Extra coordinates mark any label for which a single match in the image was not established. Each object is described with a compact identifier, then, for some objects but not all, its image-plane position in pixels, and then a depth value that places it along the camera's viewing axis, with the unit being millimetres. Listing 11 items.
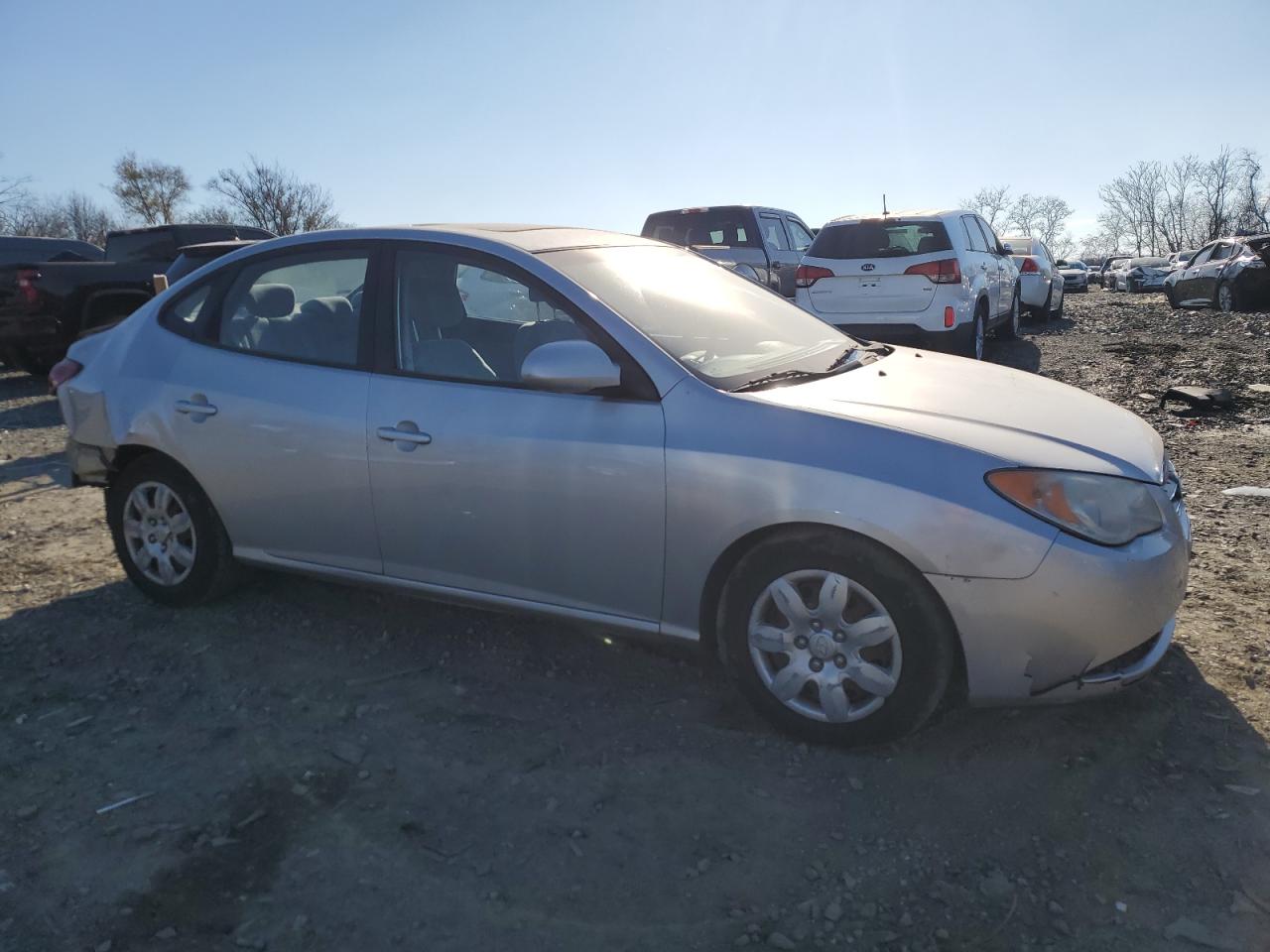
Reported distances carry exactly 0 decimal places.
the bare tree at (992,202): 98312
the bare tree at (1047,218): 102188
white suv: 9523
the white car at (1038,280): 16984
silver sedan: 2777
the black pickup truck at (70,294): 10859
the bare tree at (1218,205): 84000
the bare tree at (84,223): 68438
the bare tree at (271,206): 47881
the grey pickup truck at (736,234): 12234
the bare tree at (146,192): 59750
